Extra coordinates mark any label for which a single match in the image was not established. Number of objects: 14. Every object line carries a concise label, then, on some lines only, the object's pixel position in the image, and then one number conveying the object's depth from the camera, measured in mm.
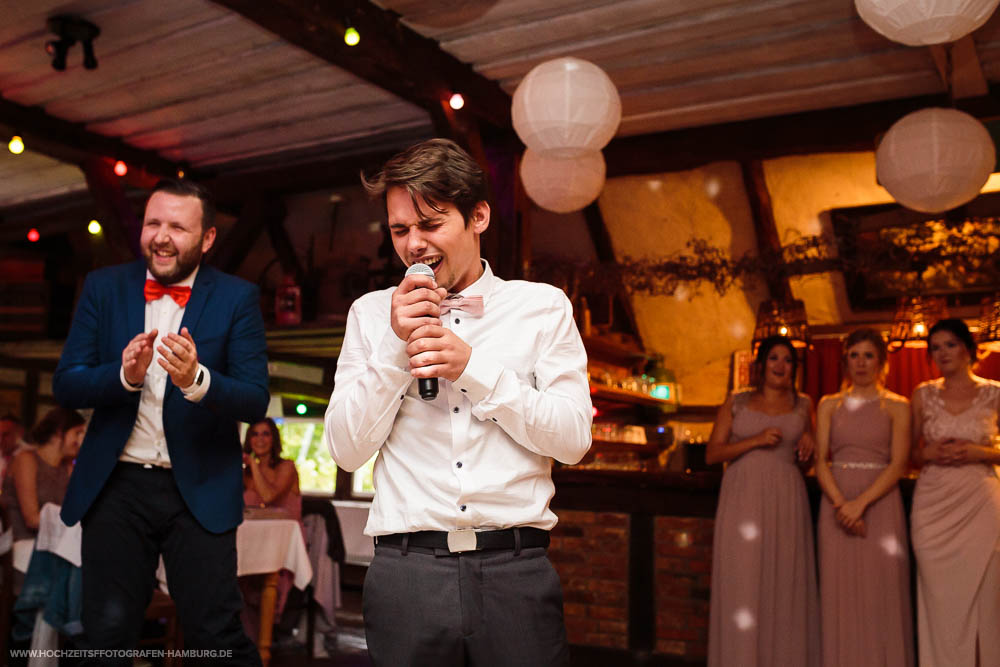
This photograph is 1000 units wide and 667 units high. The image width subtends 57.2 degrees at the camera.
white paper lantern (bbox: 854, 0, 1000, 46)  2771
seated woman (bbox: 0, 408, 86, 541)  4621
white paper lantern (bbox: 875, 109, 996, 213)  3697
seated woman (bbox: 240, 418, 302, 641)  5227
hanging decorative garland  5547
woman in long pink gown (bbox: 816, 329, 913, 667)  4371
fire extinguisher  8045
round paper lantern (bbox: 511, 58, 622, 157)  3631
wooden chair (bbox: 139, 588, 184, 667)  4434
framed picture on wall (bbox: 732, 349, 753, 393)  7988
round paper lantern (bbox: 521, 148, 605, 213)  4594
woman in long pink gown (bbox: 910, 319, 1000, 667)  4176
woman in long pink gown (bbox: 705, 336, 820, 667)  4504
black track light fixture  4656
